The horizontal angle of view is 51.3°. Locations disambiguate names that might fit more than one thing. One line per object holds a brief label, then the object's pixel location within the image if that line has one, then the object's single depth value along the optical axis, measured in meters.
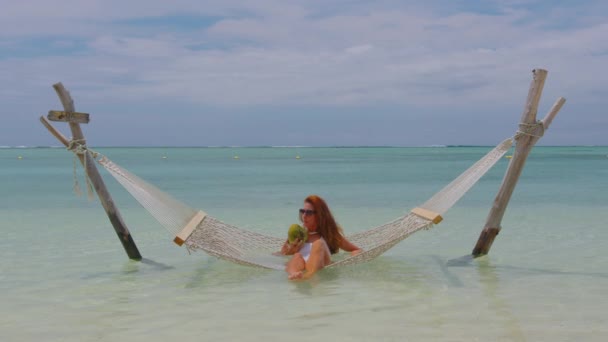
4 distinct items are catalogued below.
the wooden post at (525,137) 4.41
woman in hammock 4.09
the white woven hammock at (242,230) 3.99
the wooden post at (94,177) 4.42
